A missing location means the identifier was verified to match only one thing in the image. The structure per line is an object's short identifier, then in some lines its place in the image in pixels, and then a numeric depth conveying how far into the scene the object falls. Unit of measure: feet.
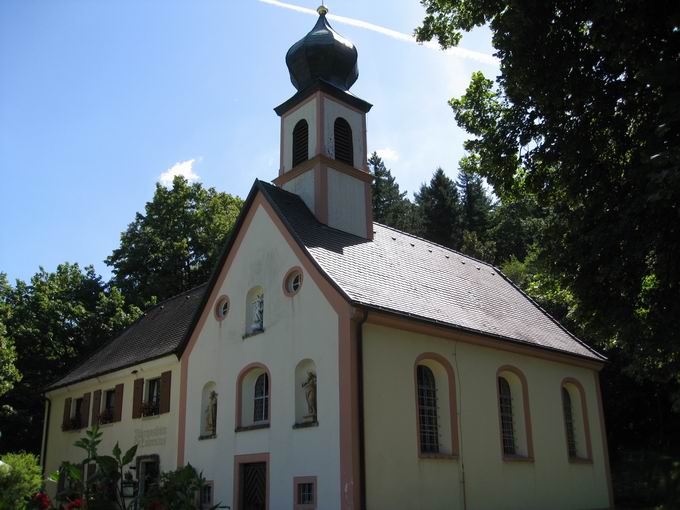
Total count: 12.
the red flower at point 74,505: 27.84
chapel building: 50.06
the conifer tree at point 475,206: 198.70
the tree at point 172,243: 129.59
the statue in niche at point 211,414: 61.52
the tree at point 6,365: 88.22
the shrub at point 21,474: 65.61
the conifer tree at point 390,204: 194.29
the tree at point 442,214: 188.96
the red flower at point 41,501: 27.37
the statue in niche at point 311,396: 51.44
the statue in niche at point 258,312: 60.08
